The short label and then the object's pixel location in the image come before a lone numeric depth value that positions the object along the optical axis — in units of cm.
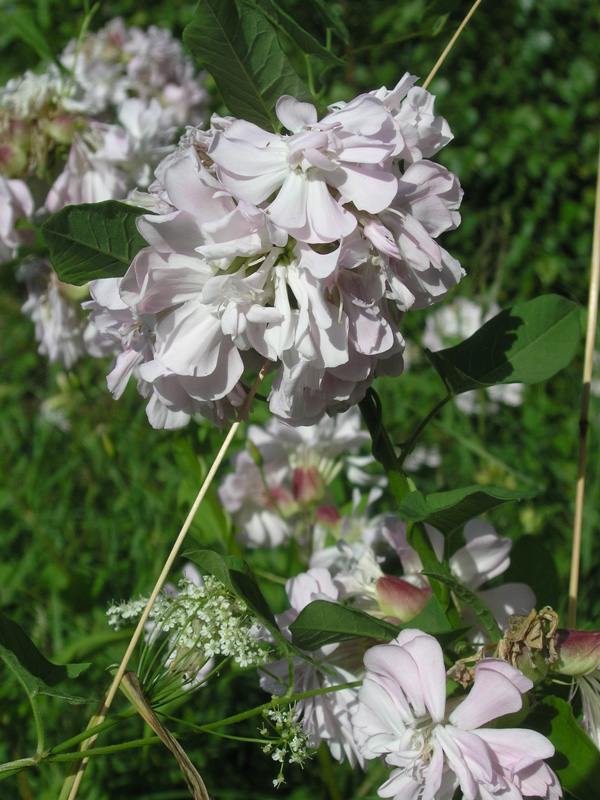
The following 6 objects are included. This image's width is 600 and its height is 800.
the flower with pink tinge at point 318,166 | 22
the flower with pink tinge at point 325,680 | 27
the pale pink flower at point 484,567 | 28
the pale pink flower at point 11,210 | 36
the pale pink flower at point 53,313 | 38
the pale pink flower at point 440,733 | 23
